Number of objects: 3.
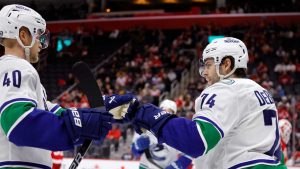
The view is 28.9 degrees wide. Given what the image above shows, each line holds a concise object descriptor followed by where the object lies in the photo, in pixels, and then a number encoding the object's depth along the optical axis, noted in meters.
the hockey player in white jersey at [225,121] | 2.61
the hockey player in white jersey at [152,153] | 6.25
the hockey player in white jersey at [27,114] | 2.36
